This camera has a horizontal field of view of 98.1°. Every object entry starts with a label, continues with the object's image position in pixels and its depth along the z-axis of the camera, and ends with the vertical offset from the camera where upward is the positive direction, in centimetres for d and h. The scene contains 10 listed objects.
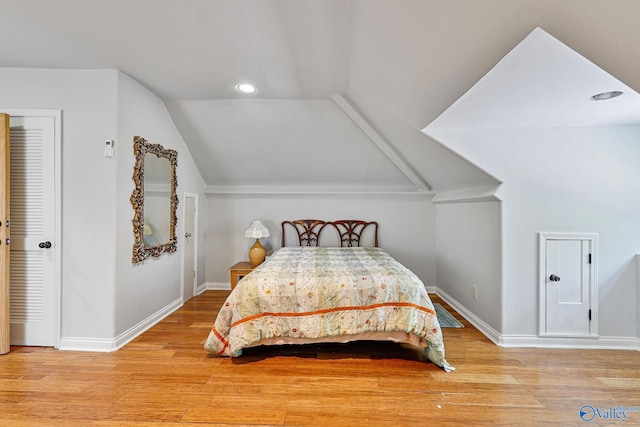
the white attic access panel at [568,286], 246 -64
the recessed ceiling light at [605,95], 180 +79
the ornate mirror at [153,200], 265 +13
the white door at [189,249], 365 -51
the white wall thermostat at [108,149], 238 +53
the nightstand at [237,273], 368 -81
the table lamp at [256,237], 390 -35
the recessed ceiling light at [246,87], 276 +126
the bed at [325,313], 218 -81
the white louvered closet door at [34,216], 239 -5
